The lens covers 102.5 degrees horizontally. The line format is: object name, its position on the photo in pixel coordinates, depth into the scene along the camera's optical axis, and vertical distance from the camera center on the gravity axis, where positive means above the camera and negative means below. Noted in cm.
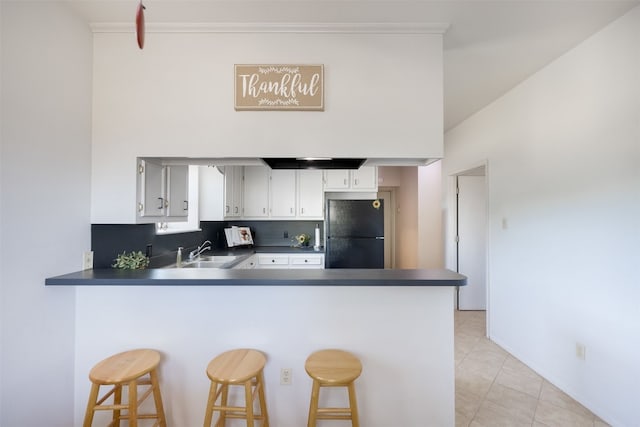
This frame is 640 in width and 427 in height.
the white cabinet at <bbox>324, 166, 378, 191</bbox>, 367 +52
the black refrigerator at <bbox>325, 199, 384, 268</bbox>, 334 -27
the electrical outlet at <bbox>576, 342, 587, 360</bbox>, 188 -99
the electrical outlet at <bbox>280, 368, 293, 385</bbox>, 154 -96
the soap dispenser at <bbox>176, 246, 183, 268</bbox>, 243 -42
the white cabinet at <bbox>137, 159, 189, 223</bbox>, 172 +18
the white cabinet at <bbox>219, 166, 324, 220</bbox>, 371 +32
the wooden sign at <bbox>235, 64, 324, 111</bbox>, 163 +82
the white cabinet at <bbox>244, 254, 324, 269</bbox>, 337 -58
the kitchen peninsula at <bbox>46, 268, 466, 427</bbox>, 154 -72
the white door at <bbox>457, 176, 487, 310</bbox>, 373 -9
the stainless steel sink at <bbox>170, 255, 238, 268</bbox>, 260 -49
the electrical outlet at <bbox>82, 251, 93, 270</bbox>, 163 -29
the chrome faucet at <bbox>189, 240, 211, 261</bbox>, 277 -40
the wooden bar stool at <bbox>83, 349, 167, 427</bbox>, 122 -78
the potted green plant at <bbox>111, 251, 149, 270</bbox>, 175 -32
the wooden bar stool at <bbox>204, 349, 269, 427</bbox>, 123 -77
